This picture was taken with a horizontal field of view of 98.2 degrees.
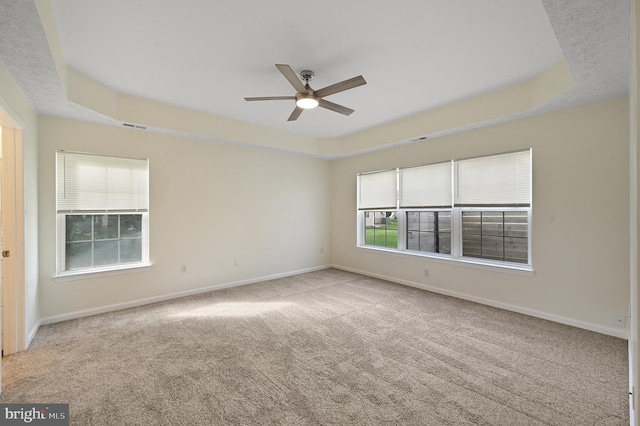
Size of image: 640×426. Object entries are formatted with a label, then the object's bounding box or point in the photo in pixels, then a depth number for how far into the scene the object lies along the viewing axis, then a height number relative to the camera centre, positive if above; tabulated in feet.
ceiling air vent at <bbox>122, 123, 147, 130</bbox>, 12.18 +3.90
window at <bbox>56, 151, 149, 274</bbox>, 11.60 +0.01
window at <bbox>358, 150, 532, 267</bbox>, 12.40 +0.17
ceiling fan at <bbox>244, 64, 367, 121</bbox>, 8.21 +3.95
